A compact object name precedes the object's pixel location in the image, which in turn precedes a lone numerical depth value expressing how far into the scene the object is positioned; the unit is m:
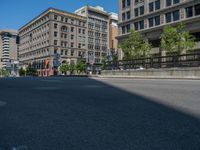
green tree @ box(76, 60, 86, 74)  53.50
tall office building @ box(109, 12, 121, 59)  82.14
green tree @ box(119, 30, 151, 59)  29.53
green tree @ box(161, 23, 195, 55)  24.10
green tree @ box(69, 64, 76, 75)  55.03
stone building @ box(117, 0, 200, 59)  28.93
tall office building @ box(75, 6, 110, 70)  71.48
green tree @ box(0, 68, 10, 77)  92.31
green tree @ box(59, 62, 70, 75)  55.79
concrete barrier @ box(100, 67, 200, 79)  11.80
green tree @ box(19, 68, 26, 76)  74.01
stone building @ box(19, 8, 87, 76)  62.18
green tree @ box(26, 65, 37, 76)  68.55
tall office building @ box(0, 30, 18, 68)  108.25
